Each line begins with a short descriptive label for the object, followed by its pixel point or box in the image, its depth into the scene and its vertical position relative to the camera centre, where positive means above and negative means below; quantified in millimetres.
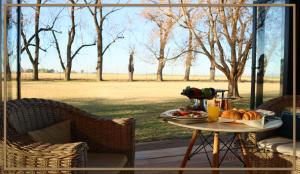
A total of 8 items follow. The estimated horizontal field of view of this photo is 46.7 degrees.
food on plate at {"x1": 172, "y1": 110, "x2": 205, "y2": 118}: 1759 -152
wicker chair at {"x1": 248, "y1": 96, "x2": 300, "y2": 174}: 1845 -394
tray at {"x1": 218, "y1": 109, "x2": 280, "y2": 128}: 1646 -178
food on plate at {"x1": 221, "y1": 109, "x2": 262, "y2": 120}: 1709 -150
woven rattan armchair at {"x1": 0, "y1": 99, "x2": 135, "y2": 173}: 1318 -207
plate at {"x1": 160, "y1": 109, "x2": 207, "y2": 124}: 1705 -168
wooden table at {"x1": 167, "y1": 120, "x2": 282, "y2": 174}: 1580 -201
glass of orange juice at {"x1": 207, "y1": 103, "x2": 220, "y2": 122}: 1787 -146
